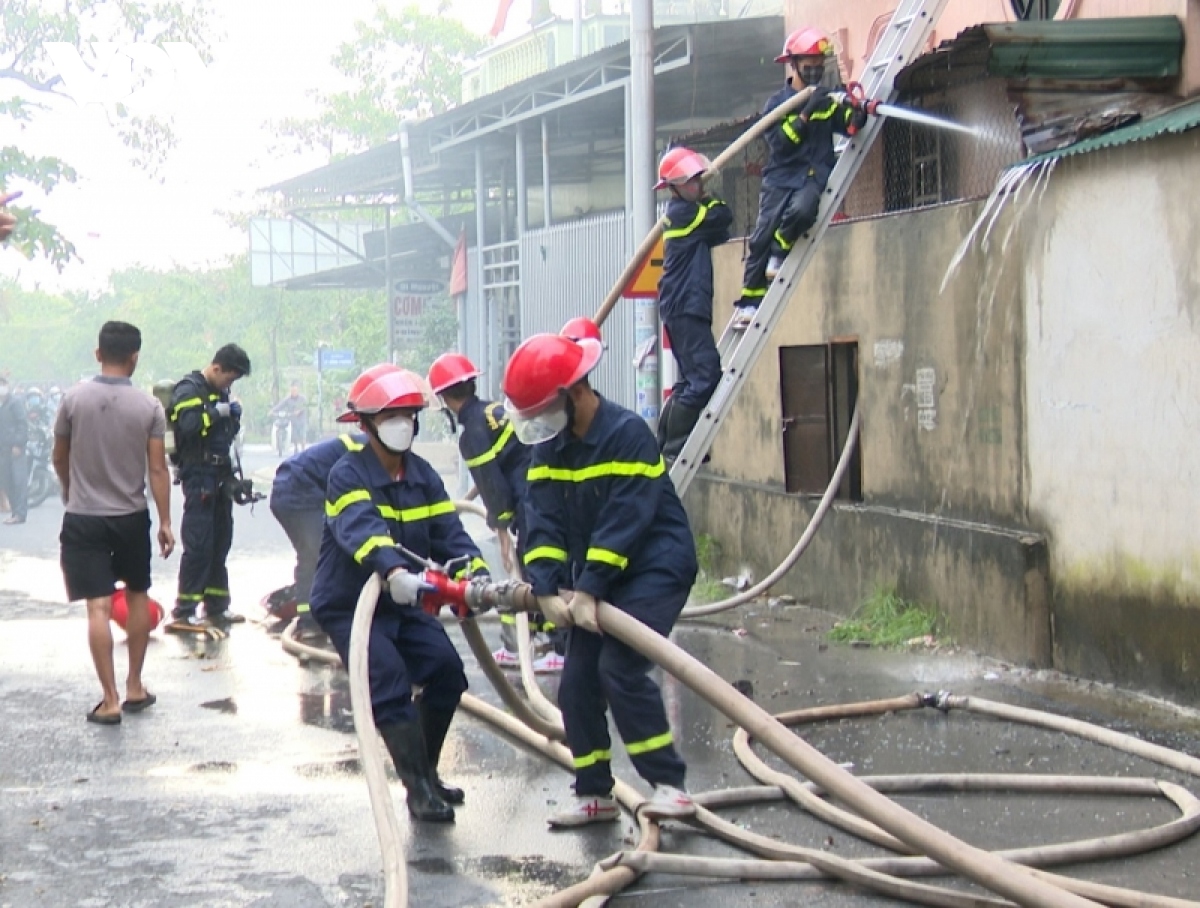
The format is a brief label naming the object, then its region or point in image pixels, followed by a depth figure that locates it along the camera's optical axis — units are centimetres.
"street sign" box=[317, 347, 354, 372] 4250
